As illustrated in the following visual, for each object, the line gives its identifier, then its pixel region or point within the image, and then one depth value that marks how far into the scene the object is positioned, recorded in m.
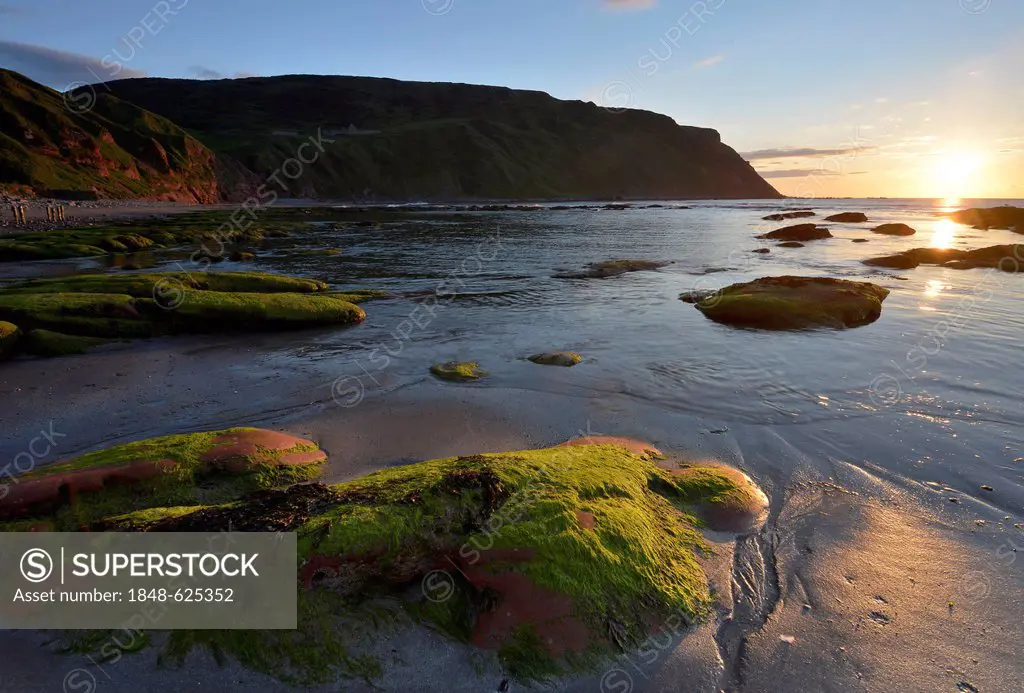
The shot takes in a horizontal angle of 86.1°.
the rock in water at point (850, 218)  71.25
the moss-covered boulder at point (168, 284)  15.88
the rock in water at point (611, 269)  27.28
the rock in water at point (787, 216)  78.38
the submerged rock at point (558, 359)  12.46
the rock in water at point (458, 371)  11.47
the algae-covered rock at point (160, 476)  5.21
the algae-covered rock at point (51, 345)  12.15
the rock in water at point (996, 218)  60.34
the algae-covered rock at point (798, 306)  16.30
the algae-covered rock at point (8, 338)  11.84
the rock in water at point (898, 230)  53.27
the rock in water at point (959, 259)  30.38
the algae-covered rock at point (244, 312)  14.45
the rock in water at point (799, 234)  48.69
